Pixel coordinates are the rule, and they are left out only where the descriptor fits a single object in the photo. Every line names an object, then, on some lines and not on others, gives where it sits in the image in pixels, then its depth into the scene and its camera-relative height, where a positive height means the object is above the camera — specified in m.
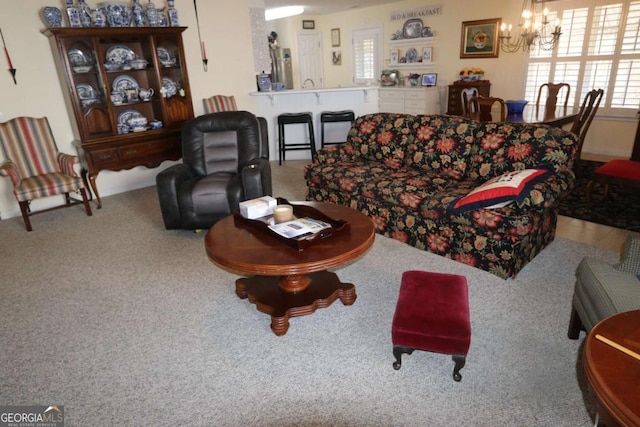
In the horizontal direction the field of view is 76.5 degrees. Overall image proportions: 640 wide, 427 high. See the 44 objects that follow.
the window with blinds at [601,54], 5.24 -0.01
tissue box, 2.55 -0.80
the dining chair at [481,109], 4.26 -0.52
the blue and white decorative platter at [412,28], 7.72 +0.65
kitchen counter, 6.20 -0.49
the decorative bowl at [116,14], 4.42 +0.72
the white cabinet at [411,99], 7.49 -0.63
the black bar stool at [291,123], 5.92 -0.79
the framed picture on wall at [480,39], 6.65 +0.34
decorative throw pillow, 2.54 -0.80
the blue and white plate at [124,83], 4.74 +0.00
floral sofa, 2.65 -0.89
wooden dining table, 4.27 -0.63
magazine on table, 2.23 -0.84
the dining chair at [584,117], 3.96 -0.62
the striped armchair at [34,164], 3.95 -0.73
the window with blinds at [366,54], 8.64 +0.27
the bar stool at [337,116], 5.91 -0.65
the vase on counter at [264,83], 6.22 -0.13
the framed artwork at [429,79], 7.61 -0.28
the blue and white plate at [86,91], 4.57 -0.06
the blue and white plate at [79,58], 4.43 +0.30
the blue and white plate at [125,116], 4.82 -0.37
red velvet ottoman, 1.80 -1.11
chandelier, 5.80 +0.34
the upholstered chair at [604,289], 1.68 -0.97
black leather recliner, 3.55 -0.84
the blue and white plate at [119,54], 4.64 +0.32
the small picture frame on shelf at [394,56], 8.25 +0.19
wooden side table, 0.97 -0.79
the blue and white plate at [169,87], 5.02 -0.07
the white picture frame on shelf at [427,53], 7.65 +0.18
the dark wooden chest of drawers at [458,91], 6.84 -0.50
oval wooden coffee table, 2.05 -0.90
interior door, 9.61 +0.31
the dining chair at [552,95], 5.08 -0.48
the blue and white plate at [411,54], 7.92 +0.19
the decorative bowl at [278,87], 6.37 -0.20
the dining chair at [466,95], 4.85 -0.40
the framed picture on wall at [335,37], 9.38 +0.71
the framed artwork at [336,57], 9.52 +0.28
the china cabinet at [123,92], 4.37 -0.10
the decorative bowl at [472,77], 6.96 -0.27
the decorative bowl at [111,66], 4.55 +0.19
